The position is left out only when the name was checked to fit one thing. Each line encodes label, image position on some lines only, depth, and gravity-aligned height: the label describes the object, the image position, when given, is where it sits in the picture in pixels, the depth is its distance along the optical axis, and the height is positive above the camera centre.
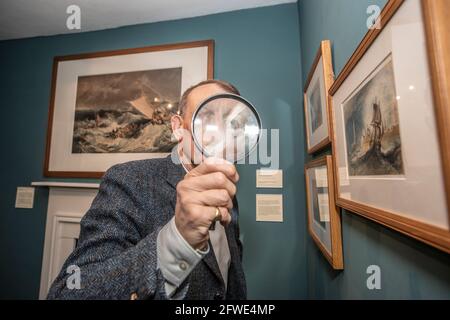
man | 0.41 -0.11
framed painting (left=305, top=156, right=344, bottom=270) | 0.64 -0.09
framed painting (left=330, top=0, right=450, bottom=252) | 0.25 +0.10
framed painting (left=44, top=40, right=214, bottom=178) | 1.33 +0.57
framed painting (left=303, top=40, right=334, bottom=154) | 0.68 +0.34
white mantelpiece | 1.37 -0.23
